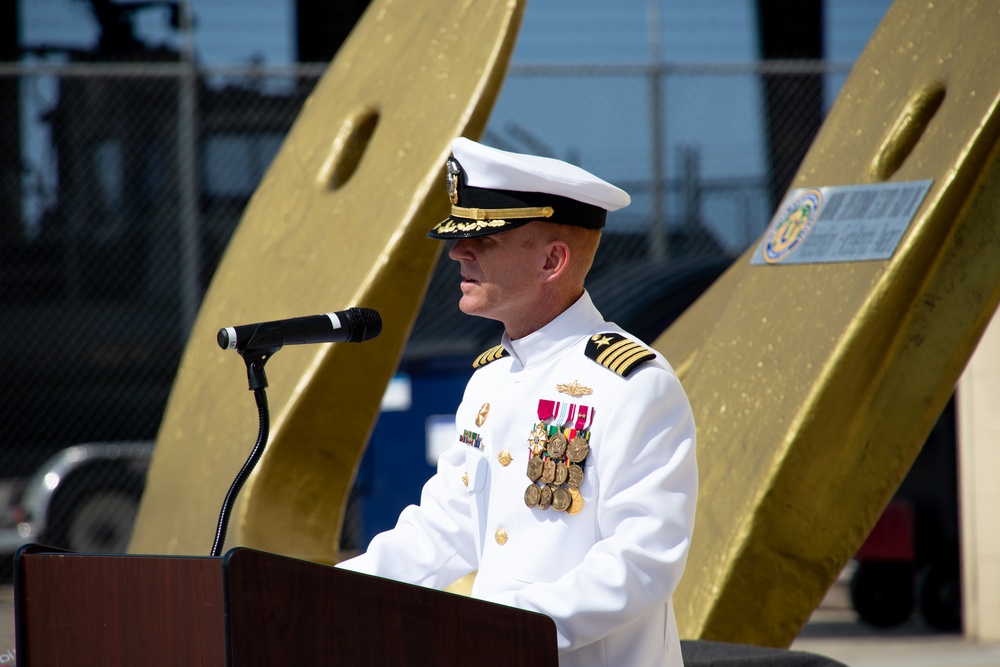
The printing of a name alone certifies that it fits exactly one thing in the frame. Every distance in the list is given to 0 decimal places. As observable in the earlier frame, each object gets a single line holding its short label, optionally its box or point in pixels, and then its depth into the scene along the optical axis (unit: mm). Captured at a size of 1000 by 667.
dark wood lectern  9054
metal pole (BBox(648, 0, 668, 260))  25556
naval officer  9285
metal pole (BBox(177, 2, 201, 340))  23534
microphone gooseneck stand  9418
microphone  9391
